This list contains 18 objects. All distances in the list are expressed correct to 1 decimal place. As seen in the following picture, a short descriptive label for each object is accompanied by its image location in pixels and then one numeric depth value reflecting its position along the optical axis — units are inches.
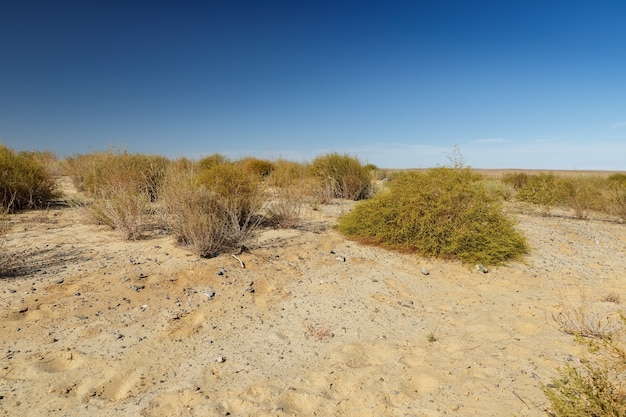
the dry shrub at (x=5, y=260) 162.6
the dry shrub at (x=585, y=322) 136.0
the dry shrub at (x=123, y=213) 223.1
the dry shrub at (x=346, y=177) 439.8
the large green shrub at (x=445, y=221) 215.8
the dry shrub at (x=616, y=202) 378.0
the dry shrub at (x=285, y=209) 264.7
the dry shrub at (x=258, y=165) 606.5
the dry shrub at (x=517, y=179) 680.4
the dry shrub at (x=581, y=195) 394.0
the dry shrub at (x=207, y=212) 197.9
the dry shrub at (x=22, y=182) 302.7
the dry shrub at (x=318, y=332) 135.3
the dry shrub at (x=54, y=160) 565.3
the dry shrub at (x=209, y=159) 525.8
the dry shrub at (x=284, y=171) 314.6
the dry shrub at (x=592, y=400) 77.3
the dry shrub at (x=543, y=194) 396.2
